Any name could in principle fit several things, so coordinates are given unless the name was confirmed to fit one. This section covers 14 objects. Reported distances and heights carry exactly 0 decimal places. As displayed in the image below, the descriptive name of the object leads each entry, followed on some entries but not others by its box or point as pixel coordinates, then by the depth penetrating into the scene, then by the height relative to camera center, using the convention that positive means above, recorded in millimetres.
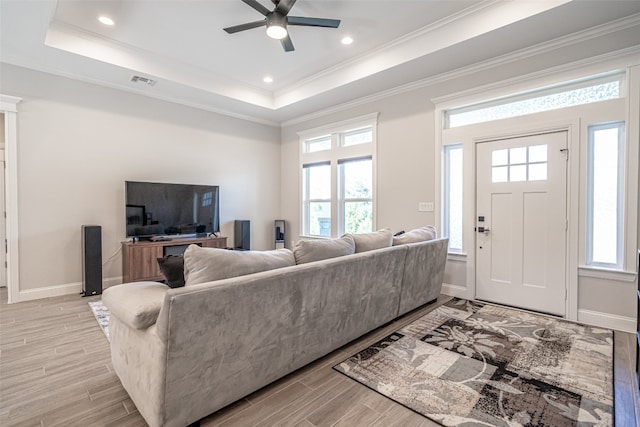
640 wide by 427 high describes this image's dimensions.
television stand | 4203 -675
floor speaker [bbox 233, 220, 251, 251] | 5570 -483
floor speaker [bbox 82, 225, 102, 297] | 3946 -660
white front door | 3283 -126
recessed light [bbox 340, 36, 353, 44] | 3762 +2139
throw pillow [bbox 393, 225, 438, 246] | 3209 -290
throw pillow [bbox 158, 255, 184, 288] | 1749 -357
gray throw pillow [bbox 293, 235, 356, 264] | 2164 -298
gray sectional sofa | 1455 -700
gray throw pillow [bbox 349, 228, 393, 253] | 2703 -280
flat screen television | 4395 +9
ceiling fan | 2805 +1856
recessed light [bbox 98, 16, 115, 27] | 3289 +2089
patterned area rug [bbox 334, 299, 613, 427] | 1759 -1158
